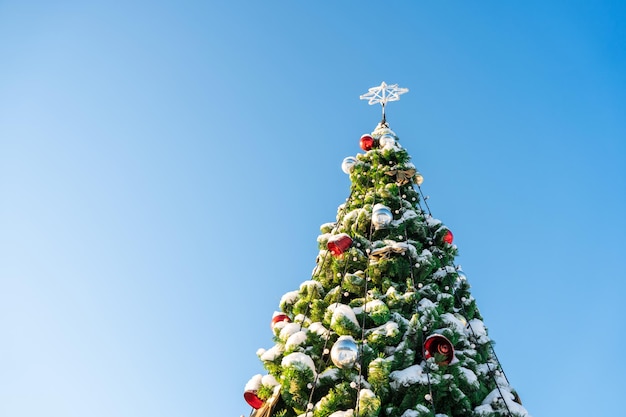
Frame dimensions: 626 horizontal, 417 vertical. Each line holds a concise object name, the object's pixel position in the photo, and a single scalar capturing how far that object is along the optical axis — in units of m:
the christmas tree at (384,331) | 4.81
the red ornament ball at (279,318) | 6.66
